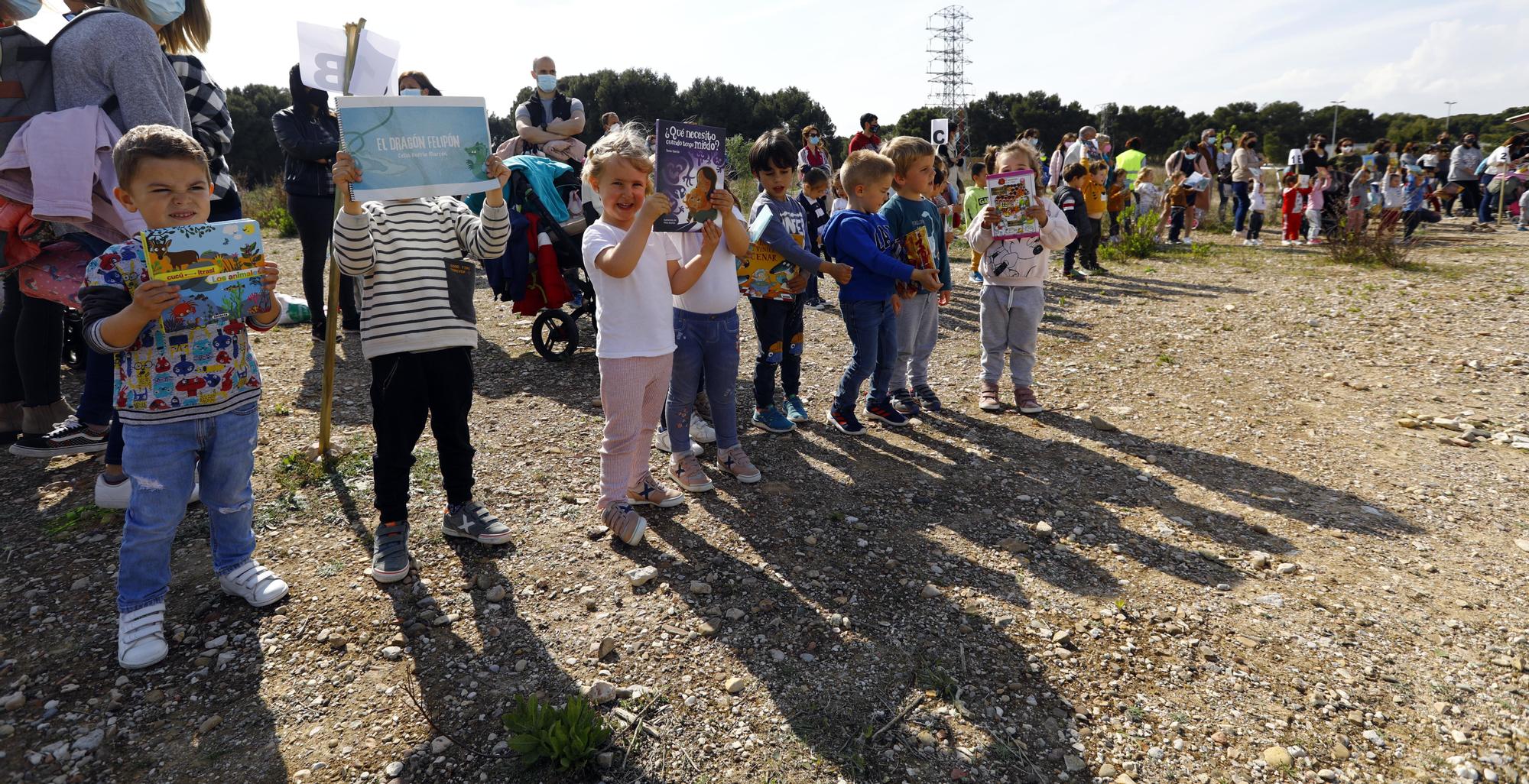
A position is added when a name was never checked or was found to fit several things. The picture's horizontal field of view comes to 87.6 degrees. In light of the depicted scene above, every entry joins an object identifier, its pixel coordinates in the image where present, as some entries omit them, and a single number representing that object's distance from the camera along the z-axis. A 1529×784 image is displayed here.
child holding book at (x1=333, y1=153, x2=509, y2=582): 3.08
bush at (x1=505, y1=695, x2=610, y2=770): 2.28
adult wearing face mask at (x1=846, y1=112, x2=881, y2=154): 10.06
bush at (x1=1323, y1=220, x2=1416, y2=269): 11.04
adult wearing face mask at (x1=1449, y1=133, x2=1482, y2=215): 17.41
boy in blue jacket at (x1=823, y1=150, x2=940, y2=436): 4.66
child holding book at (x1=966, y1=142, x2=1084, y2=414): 5.21
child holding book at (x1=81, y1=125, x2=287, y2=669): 2.57
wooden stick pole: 3.46
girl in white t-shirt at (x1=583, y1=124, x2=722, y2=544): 3.22
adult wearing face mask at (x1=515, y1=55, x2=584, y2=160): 7.23
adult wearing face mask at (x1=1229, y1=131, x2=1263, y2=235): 14.27
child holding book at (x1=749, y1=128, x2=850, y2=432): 4.44
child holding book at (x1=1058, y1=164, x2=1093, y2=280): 9.38
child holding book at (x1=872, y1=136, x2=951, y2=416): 4.96
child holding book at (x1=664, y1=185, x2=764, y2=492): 3.89
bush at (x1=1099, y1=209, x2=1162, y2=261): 12.23
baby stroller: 6.12
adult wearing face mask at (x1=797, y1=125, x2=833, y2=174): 10.33
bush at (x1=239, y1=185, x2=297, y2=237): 14.45
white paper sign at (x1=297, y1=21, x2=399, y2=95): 3.36
